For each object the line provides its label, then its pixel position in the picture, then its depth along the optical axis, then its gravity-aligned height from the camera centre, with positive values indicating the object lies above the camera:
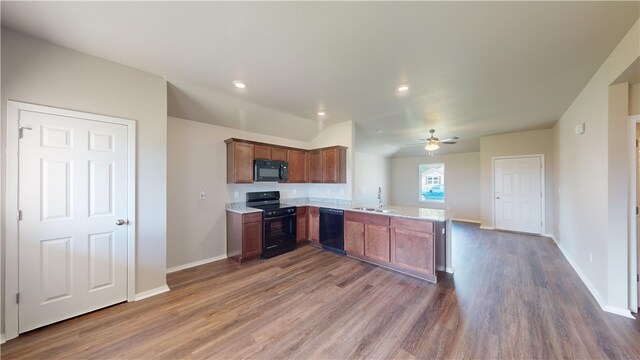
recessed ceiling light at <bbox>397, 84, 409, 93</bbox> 2.92 +1.24
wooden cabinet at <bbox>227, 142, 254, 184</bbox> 3.96 +0.33
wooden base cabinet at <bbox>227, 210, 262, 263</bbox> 3.75 -0.98
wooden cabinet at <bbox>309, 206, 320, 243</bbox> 4.65 -0.94
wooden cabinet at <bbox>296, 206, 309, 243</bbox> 4.65 -0.96
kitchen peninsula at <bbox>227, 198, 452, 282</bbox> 3.12 -0.91
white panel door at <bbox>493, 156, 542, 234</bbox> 5.40 -0.36
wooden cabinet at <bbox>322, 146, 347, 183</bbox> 4.61 +0.32
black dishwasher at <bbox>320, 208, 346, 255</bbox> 4.23 -0.99
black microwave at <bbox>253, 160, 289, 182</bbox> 4.16 +0.19
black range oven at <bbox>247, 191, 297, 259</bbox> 3.99 -0.84
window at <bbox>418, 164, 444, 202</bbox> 8.09 -0.09
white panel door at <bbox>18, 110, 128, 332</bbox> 2.05 -0.37
